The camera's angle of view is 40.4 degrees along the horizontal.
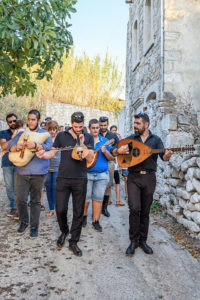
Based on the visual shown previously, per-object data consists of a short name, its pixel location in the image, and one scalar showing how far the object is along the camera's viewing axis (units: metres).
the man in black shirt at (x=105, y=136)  5.19
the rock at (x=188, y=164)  4.21
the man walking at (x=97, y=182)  4.54
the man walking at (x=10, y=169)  5.05
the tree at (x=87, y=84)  19.84
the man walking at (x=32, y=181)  4.12
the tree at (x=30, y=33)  3.29
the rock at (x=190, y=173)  4.18
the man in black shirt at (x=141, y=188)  3.62
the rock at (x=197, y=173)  3.93
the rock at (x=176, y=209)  4.72
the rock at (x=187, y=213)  4.24
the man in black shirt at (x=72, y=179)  3.59
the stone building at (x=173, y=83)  5.15
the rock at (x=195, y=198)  3.93
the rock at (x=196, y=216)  3.89
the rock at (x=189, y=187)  4.15
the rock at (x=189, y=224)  3.98
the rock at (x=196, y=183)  3.94
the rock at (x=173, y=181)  4.89
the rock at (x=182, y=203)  4.42
